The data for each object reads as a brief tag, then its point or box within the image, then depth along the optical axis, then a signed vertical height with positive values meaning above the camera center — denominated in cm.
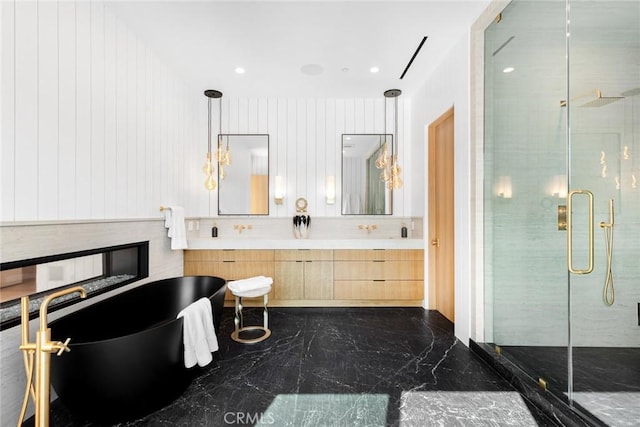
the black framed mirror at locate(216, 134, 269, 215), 412 +53
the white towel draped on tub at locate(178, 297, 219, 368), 187 -82
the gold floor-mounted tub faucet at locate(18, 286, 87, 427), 101 -51
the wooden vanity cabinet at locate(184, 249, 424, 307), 365 -72
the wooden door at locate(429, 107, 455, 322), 317 -3
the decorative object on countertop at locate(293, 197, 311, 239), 405 -16
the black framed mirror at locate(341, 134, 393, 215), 413 +55
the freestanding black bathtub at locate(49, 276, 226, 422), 148 -86
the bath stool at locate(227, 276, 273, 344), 276 -78
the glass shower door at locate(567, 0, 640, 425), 170 +9
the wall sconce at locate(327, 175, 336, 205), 413 +34
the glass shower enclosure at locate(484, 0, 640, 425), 171 +8
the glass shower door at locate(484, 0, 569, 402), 193 +20
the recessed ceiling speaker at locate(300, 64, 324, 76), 320 +166
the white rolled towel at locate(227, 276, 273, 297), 276 -72
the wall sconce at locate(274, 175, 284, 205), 411 +34
